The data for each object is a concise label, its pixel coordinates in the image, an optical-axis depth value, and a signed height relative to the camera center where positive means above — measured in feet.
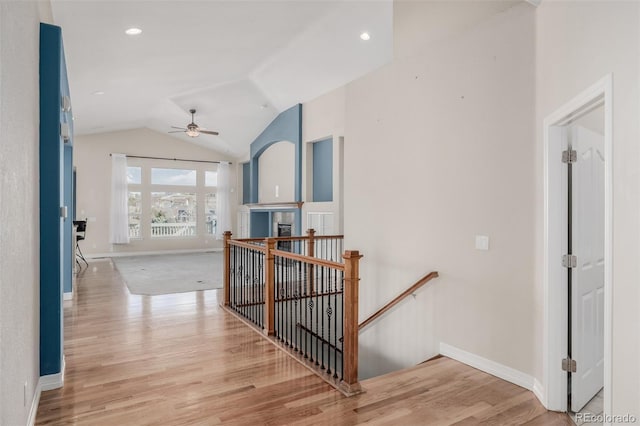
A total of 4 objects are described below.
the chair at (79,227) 26.38 -1.10
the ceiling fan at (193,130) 26.43 +5.63
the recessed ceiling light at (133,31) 14.19 +6.74
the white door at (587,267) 8.61 -1.26
